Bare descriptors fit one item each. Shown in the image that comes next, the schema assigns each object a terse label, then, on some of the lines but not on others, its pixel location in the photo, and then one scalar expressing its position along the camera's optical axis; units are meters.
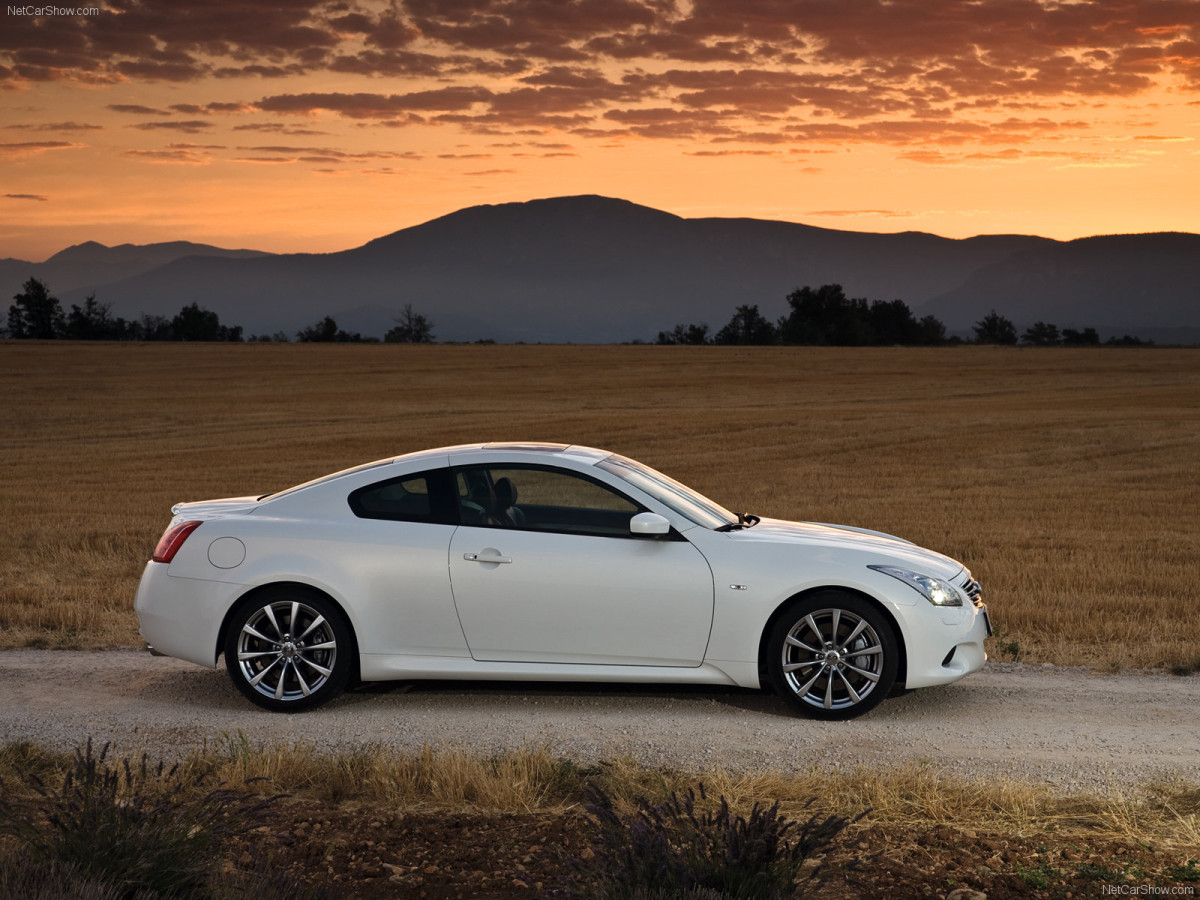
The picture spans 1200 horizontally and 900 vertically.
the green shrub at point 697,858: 4.30
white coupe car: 7.27
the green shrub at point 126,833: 4.51
